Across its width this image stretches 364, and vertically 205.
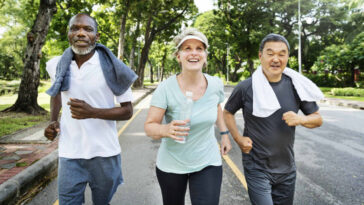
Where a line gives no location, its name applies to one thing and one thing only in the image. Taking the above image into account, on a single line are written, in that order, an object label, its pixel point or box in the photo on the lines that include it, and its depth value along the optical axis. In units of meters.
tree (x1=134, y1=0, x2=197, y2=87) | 23.14
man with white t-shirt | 2.26
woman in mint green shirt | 2.15
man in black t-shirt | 2.35
